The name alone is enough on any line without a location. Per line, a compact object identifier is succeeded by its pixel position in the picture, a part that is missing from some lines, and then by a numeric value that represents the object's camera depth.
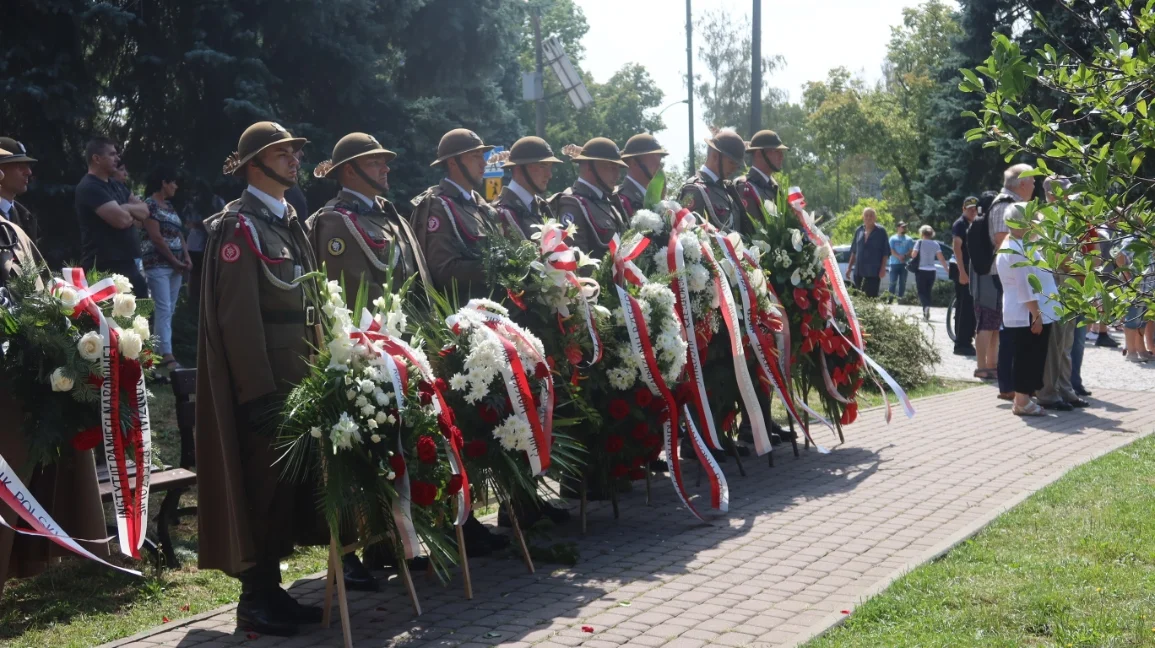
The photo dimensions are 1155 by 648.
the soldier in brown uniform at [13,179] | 7.05
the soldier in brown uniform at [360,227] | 6.93
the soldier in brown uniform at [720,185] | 10.45
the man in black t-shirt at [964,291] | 16.26
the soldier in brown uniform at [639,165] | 10.02
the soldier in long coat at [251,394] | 5.72
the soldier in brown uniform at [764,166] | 10.87
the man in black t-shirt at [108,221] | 9.91
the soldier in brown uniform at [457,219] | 7.51
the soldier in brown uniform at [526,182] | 8.43
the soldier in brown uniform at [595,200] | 9.23
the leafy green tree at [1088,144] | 4.29
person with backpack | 11.70
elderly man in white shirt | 11.14
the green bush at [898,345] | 13.73
